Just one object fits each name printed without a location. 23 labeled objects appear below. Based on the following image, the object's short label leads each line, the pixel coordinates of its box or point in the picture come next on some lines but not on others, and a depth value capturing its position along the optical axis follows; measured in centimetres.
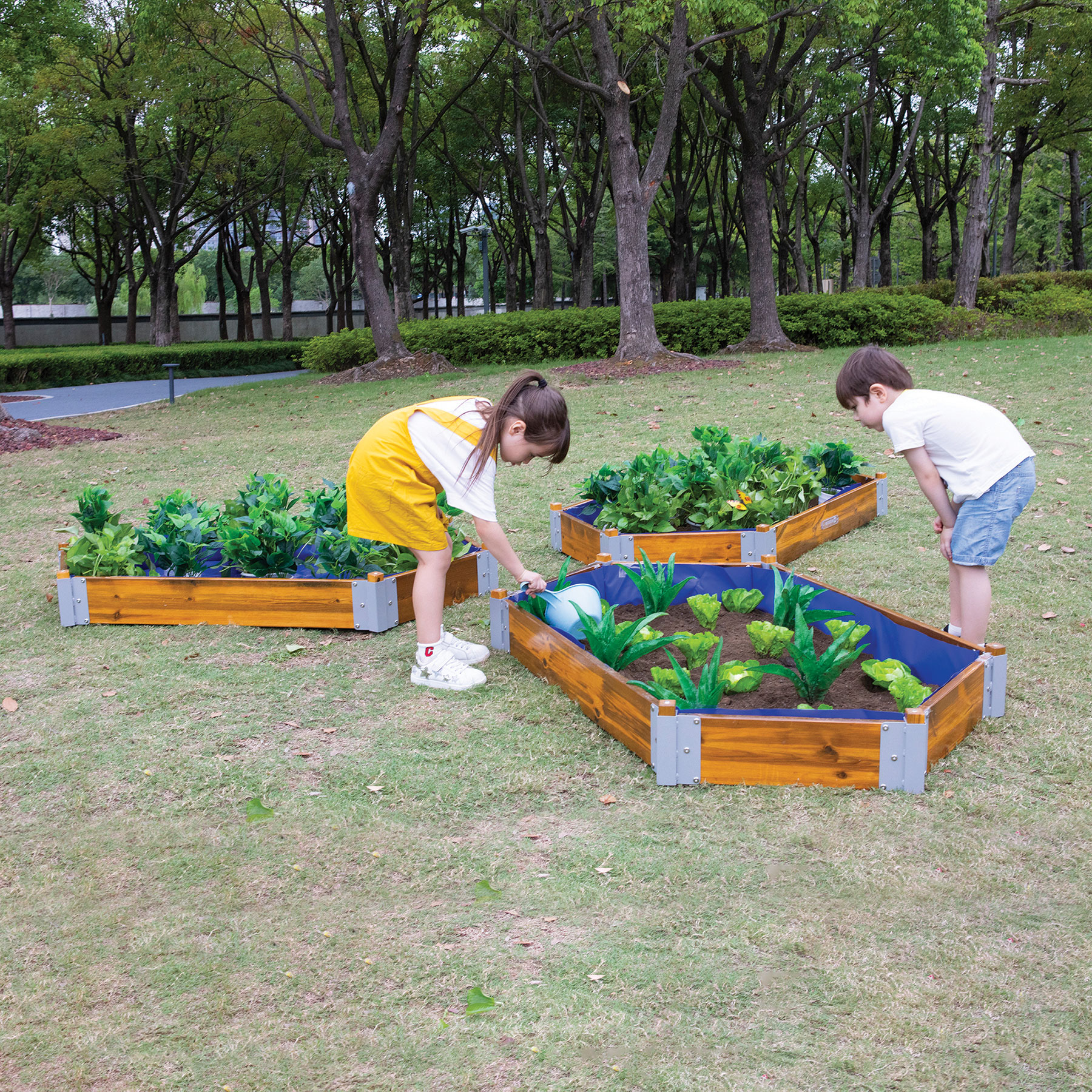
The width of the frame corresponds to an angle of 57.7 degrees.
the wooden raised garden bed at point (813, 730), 331
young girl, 400
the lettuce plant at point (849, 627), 390
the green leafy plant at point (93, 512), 571
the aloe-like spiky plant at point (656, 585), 464
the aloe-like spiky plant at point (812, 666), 372
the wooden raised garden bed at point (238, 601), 507
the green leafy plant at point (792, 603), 427
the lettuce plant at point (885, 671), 379
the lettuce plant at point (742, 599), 475
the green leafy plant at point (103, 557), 540
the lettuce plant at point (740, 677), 376
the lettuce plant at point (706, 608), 446
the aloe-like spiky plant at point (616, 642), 399
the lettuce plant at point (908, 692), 355
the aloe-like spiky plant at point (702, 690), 349
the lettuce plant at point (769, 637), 412
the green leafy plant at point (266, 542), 523
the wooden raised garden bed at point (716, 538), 564
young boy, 385
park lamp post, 2535
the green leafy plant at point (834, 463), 682
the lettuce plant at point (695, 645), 402
